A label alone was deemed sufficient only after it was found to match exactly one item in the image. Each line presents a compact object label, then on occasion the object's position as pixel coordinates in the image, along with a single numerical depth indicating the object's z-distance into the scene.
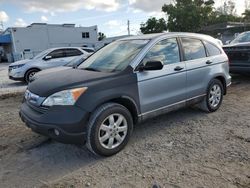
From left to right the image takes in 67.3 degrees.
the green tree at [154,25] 29.96
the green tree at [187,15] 26.71
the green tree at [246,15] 35.58
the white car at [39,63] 8.05
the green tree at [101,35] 45.77
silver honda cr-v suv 2.57
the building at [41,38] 26.65
